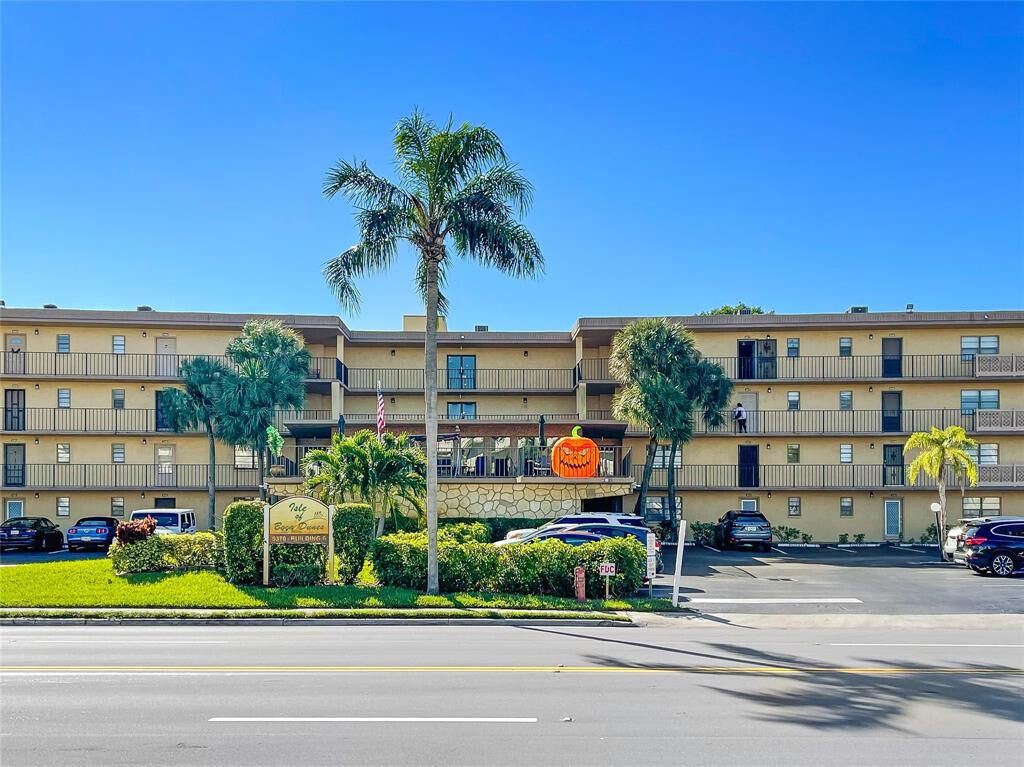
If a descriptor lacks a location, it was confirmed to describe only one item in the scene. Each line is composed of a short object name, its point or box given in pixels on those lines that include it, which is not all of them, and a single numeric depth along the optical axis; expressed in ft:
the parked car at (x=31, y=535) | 105.60
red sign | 61.93
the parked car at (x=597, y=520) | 85.94
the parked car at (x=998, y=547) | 80.79
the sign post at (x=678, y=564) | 59.98
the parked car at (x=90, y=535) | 103.71
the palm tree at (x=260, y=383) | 106.32
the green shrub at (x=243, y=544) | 65.00
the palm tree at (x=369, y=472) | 75.51
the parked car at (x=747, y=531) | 108.27
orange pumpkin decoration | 93.40
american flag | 91.20
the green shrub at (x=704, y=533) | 115.75
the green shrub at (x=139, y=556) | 68.13
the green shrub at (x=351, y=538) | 66.13
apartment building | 120.98
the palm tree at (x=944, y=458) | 95.61
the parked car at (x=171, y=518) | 101.76
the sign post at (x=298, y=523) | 64.85
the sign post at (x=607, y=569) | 62.44
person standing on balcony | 122.72
